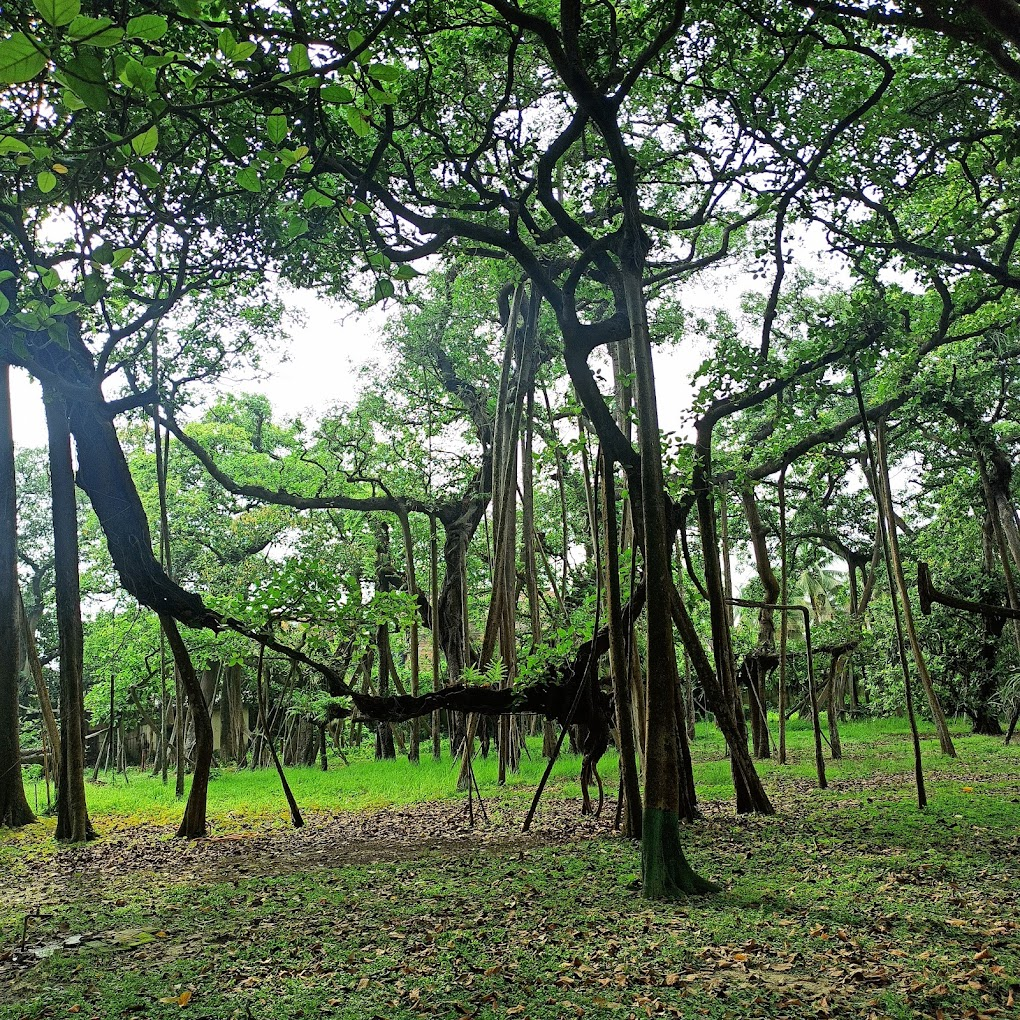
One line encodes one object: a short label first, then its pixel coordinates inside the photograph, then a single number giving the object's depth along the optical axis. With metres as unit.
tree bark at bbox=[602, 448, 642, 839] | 5.54
